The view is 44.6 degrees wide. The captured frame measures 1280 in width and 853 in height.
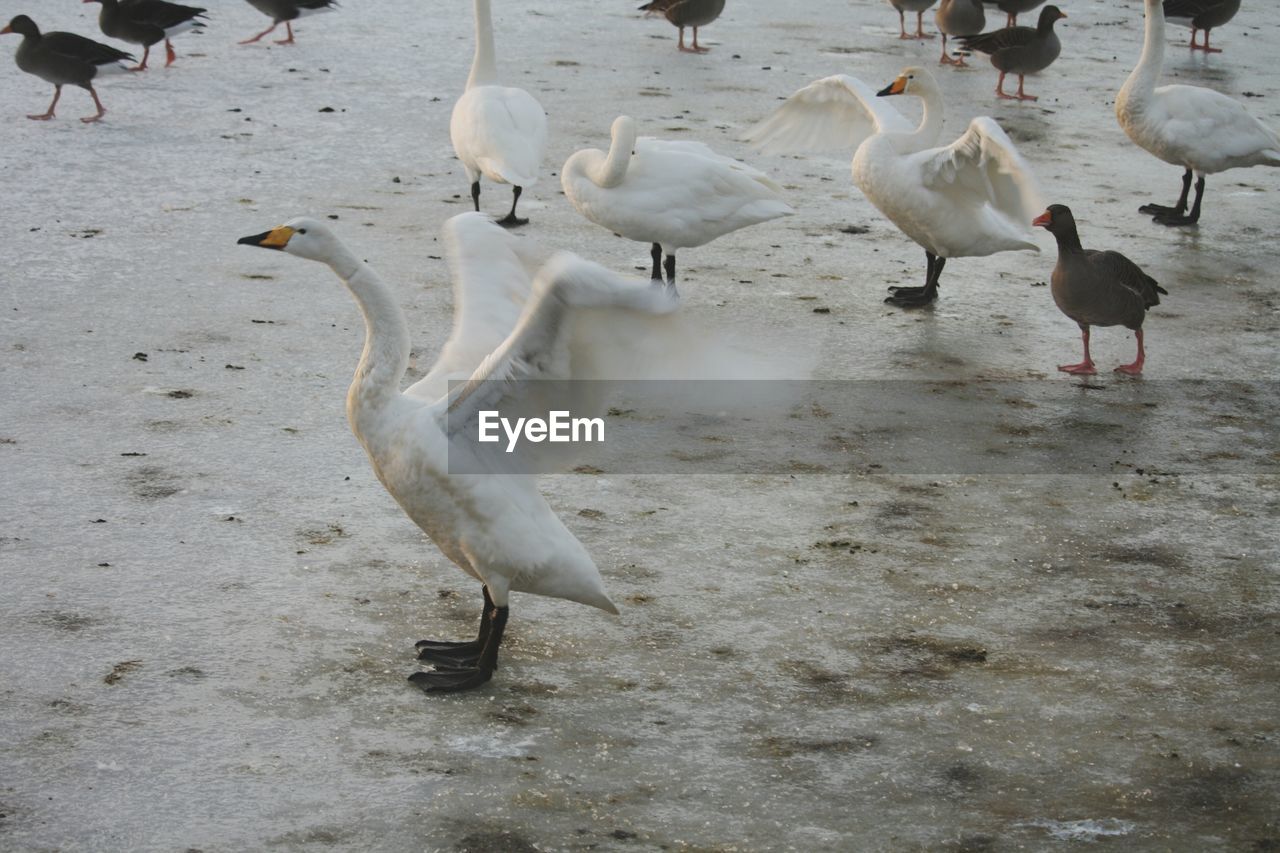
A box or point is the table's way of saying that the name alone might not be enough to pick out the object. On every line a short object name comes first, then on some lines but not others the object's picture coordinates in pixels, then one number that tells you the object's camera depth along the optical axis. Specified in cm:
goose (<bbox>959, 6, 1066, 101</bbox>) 1234
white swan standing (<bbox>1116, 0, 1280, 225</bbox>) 951
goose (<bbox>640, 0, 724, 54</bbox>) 1332
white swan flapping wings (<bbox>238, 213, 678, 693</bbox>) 459
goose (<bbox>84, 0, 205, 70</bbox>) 1169
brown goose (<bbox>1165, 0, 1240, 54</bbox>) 1399
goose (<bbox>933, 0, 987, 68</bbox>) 1343
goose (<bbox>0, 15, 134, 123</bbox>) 1057
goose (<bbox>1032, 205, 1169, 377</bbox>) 739
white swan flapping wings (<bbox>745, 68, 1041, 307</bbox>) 775
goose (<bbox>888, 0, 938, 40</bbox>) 1422
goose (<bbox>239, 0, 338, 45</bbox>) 1269
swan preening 789
